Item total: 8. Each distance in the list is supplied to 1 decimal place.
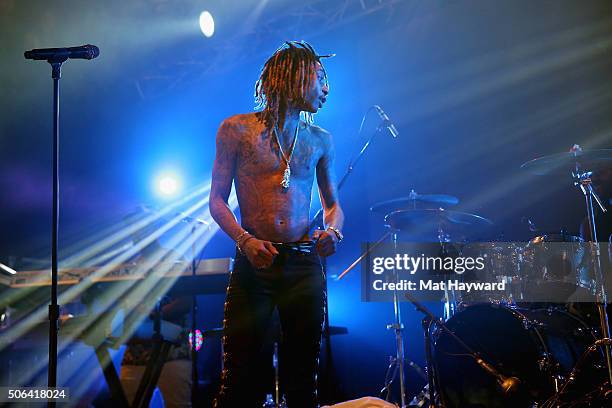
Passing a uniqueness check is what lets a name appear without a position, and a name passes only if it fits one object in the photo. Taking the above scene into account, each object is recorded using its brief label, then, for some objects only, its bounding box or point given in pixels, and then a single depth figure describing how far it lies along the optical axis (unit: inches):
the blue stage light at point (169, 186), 313.0
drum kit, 167.0
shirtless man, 86.4
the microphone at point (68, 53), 132.6
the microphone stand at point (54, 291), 120.0
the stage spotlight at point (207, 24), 283.3
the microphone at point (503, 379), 163.5
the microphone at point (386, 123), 198.7
